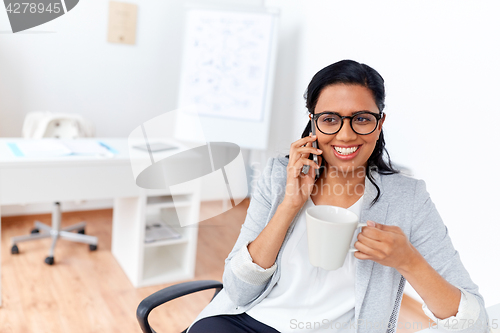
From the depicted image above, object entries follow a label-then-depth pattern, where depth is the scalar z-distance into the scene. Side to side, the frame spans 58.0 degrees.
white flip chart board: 3.44
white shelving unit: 2.48
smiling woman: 0.95
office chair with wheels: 2.73
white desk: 2.13
